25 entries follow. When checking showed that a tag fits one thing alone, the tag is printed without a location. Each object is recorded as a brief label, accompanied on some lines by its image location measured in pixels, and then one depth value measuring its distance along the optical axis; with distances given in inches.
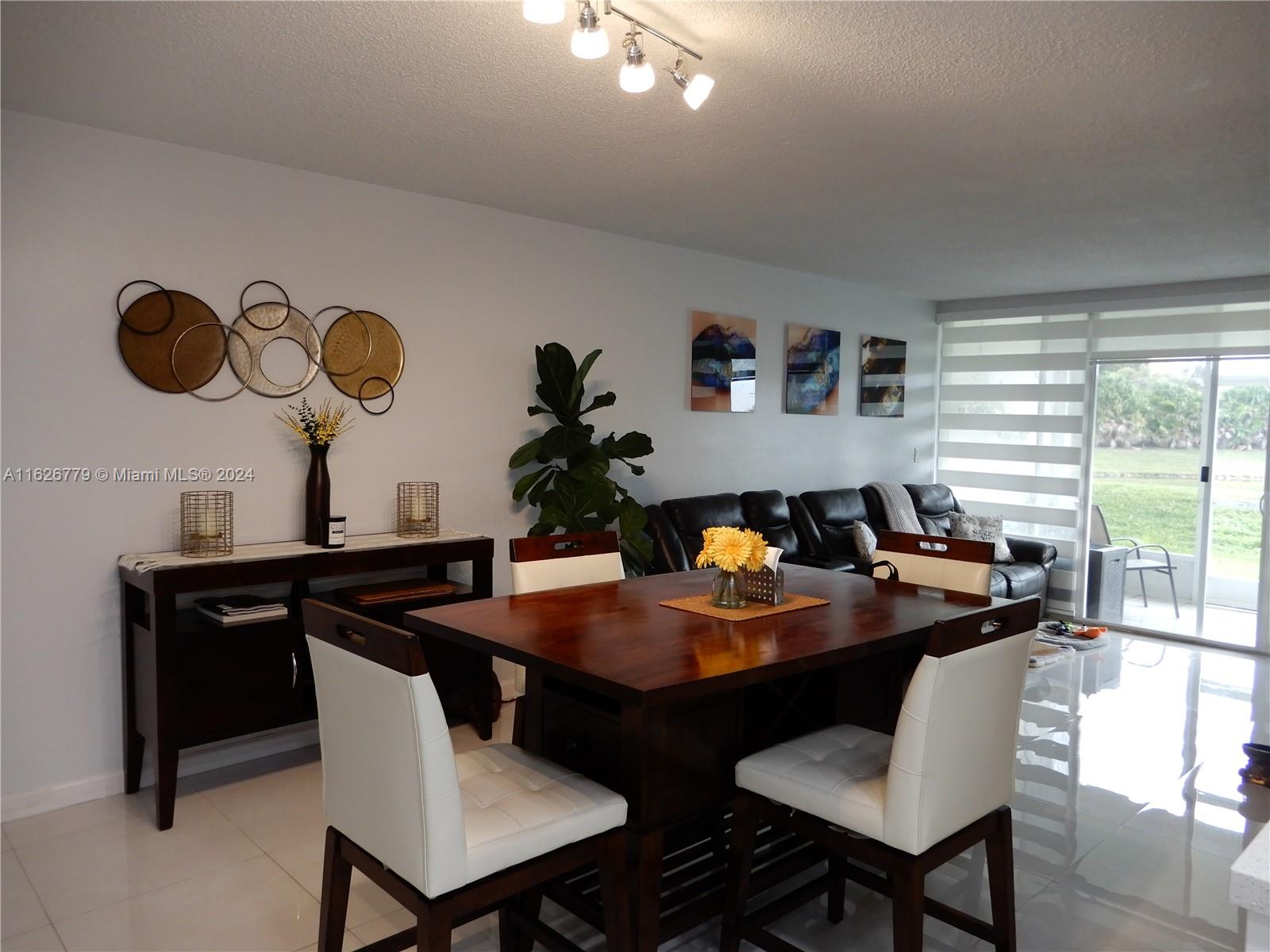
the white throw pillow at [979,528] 262.5
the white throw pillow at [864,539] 232.2
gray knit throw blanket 256.4
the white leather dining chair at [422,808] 63.9
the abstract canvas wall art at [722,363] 216.1
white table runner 124.1
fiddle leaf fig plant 167.8
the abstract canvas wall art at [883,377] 269.3
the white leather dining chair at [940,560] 123.3
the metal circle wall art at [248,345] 131.1
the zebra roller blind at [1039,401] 249.0
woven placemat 97.7
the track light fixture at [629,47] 76.7
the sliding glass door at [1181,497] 232.8
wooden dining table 75.6
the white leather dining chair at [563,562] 118.2
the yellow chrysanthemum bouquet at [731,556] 99.7
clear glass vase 102.7
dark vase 142.9
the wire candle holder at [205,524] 129.8
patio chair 248.7
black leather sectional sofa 198.2
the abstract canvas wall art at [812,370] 242.1
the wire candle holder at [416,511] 156.6
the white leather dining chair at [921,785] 72.1
